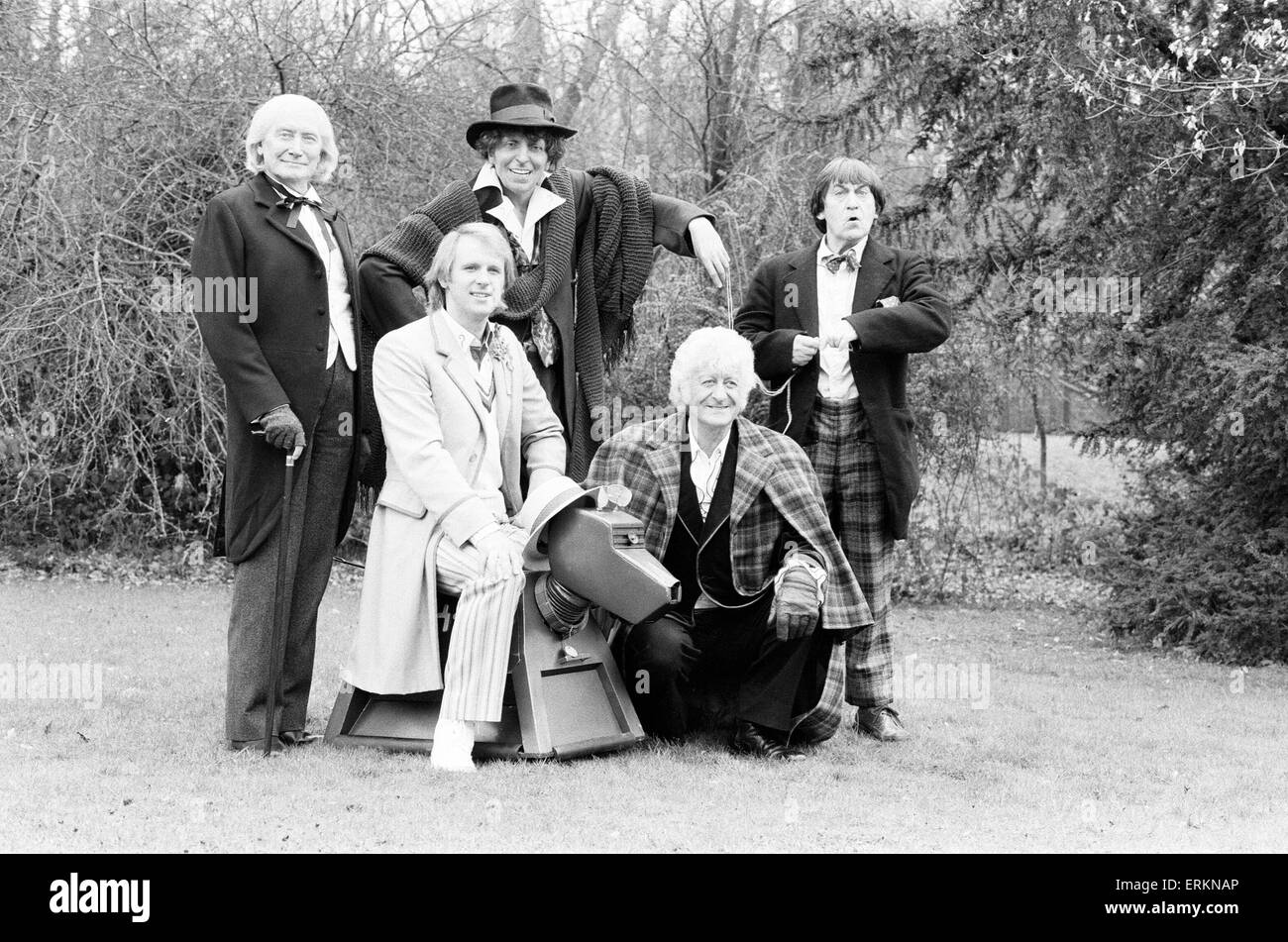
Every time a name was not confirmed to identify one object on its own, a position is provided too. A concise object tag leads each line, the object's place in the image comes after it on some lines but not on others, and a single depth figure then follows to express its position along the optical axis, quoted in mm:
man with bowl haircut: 5117
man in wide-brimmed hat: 4977
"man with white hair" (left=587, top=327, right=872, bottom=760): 4785
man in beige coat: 4457
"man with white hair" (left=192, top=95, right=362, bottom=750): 4582
